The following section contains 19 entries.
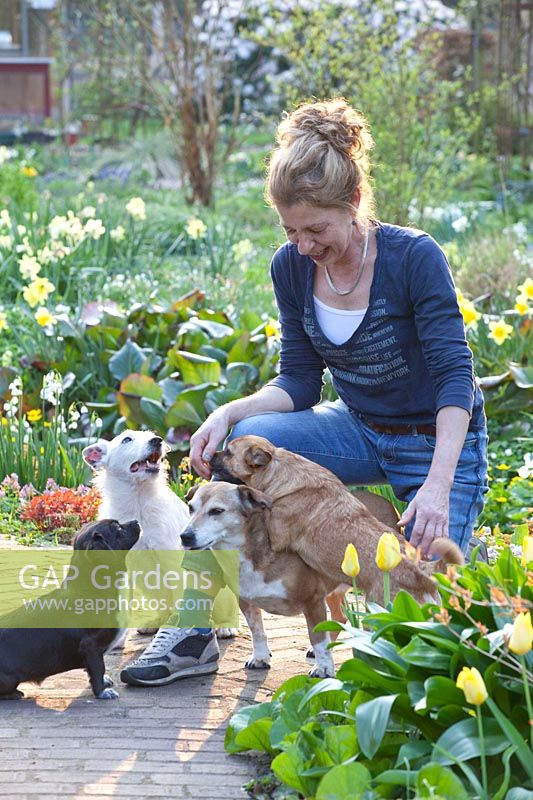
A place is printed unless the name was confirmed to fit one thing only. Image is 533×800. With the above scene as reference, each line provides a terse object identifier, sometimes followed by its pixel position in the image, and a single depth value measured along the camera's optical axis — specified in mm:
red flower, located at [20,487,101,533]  5824
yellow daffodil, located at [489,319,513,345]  6633
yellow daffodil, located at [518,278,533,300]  6492
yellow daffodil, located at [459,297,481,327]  6391
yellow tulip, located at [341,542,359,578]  2924
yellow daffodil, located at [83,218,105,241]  8016
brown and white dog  3867
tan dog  3809
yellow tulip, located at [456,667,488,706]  2254
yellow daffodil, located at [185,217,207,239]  9141
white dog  4578
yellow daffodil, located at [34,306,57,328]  6738
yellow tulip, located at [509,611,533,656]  2271
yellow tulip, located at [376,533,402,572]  2811
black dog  3807
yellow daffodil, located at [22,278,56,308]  6801
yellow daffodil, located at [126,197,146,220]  9391
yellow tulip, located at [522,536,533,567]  2747
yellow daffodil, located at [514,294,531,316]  6594
